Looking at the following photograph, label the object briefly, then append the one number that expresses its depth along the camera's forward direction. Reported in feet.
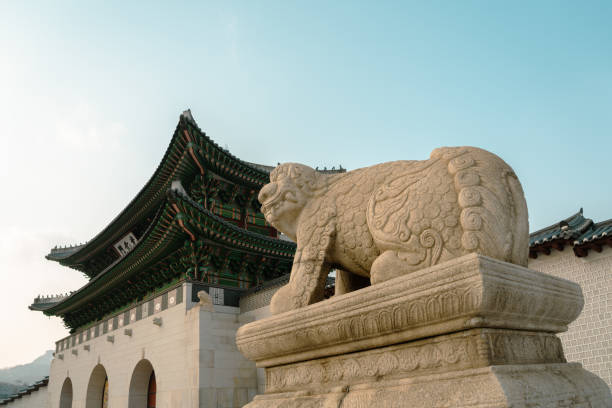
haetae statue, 7.98
